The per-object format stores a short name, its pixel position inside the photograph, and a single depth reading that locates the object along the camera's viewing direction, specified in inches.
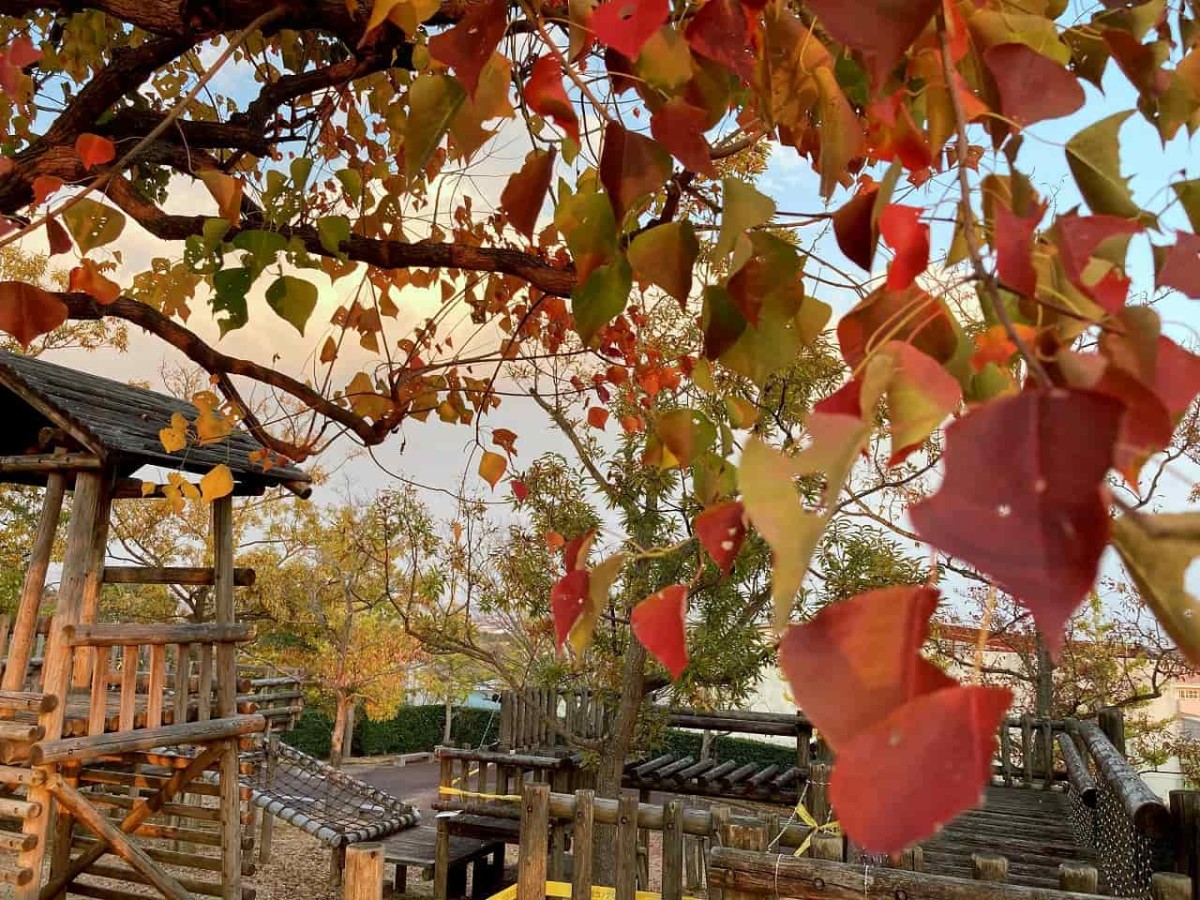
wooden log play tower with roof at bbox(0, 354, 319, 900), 186.9
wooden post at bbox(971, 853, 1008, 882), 92.1
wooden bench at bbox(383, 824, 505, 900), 324.8
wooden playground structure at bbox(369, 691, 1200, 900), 90.5
